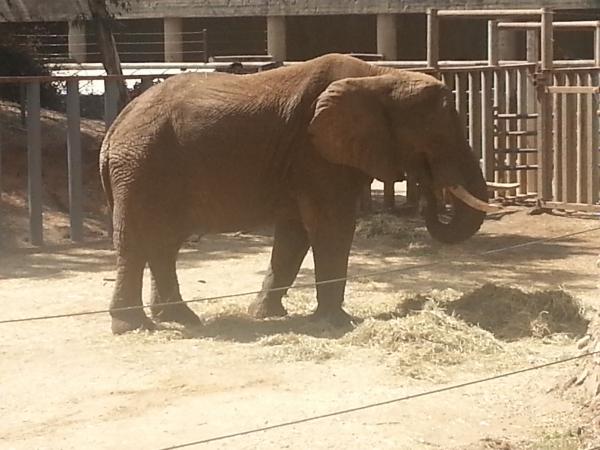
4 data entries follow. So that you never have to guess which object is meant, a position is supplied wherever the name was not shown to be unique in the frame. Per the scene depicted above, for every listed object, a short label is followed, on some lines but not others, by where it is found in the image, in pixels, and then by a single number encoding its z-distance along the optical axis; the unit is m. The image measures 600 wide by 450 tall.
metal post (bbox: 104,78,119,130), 14.07
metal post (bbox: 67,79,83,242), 13.80
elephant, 9.27
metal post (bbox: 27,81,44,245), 13.55
